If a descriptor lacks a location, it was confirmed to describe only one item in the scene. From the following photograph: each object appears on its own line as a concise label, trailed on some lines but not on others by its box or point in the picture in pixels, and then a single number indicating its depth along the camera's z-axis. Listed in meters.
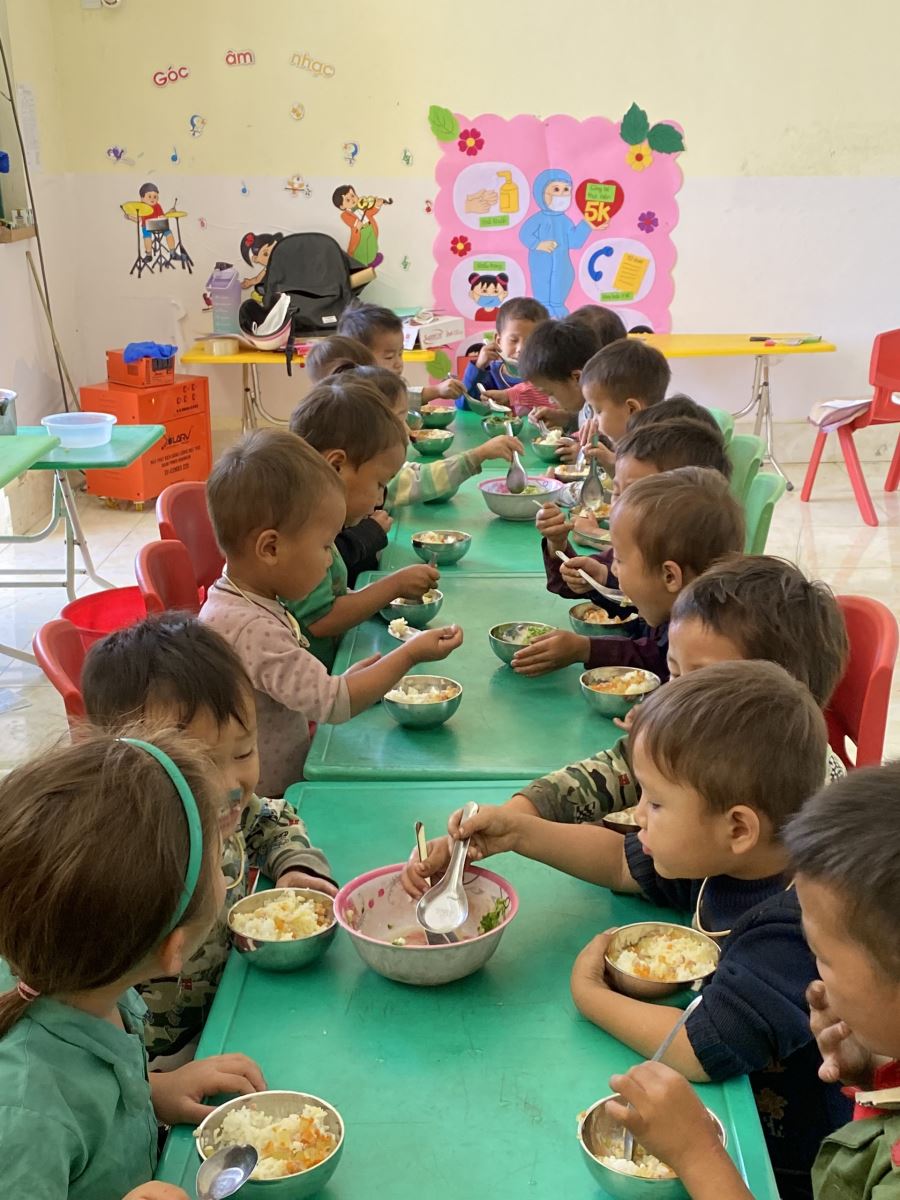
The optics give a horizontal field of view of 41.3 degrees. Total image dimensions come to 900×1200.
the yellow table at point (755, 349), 6.07
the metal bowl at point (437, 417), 4.45
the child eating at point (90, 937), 0.97
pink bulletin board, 6.22
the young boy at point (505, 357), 4.81
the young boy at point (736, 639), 1.53
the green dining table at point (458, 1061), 1.03
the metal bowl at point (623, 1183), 0.99
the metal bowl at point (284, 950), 1.27
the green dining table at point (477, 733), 1.77
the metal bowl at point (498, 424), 4.27
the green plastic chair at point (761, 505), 2.74
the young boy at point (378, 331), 4.08
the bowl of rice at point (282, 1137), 0.98
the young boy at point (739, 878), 1.13
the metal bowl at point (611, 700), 1.89
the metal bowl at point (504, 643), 2.12
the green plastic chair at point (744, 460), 3.37
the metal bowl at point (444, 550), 2.72
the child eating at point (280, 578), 1.90
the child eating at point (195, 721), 1.41
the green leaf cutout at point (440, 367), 6.56
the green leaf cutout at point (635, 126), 6.18
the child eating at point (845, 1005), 0.91
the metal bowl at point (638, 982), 1.22
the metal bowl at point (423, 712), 1.86
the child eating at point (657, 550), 2.01
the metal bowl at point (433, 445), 3.83
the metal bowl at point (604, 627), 2.32
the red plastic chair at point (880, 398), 5.73
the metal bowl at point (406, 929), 1.23
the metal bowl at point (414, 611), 2.35
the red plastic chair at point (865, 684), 1.82
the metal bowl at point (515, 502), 3.14
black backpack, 6.08
